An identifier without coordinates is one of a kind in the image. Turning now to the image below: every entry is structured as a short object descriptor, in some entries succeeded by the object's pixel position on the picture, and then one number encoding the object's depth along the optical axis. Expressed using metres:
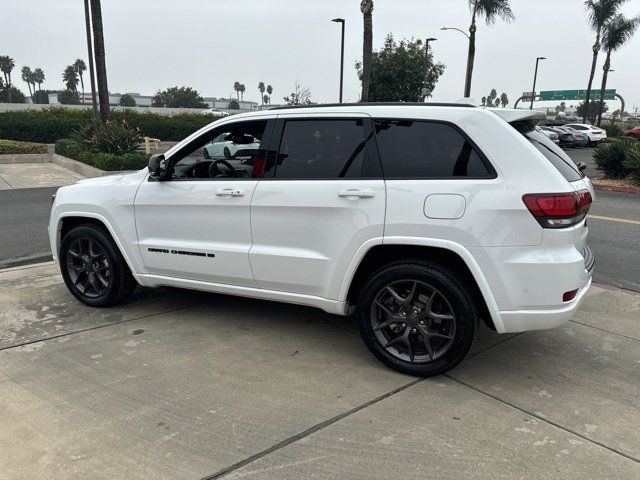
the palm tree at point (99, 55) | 17.00
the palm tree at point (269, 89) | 133.73
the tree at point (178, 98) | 95.75
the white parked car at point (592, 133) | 32.81
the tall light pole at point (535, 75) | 51.19
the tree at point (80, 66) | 92.69
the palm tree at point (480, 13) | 29.53
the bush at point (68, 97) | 94.06
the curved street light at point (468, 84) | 29.70
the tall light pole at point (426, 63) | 30.05
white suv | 3.18
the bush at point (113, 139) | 16.95
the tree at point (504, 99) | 139.18
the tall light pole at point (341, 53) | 29.75
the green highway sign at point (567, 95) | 80.50
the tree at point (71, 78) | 97.12
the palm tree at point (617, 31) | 37.62
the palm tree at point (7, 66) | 88.44
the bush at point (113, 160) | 15.30
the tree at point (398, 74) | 32.69
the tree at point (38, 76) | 107.56
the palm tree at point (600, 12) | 37.03
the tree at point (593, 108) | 72.46
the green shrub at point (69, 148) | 18.02
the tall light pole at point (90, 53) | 21.52
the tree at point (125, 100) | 87.21
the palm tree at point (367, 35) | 18.03
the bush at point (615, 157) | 14.80
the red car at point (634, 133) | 34.23
